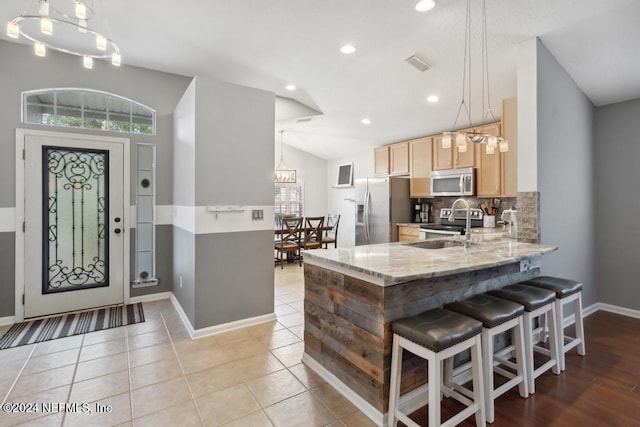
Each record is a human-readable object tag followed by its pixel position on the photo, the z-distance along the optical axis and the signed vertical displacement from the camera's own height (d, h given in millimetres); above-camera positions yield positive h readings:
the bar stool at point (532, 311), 2100 -675
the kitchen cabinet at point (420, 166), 5176 +793
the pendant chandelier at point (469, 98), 2453 +1461
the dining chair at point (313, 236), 5994 -433
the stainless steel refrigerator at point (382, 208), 5316 +97
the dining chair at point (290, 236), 5715 -429
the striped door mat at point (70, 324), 2895 -1136
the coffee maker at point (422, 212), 5527 +26
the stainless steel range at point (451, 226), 4534 -192
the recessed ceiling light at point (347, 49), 3283 +1750
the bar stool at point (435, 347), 1559 -695
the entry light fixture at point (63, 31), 1823 +1795
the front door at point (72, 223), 3354 -108
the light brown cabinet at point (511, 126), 3180 +896
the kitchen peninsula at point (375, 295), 1774 -529
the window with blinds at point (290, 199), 7750 +360
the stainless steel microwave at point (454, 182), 4484 +469
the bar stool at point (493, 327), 1836 -687
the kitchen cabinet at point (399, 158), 5555 +1000
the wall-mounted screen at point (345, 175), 7250 +909
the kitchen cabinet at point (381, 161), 5964 +1023
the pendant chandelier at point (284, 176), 6730 +810
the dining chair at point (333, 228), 6420 -342
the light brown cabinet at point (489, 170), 4199 +605
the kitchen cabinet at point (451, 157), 4547 +856
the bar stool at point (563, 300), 2381 -667
